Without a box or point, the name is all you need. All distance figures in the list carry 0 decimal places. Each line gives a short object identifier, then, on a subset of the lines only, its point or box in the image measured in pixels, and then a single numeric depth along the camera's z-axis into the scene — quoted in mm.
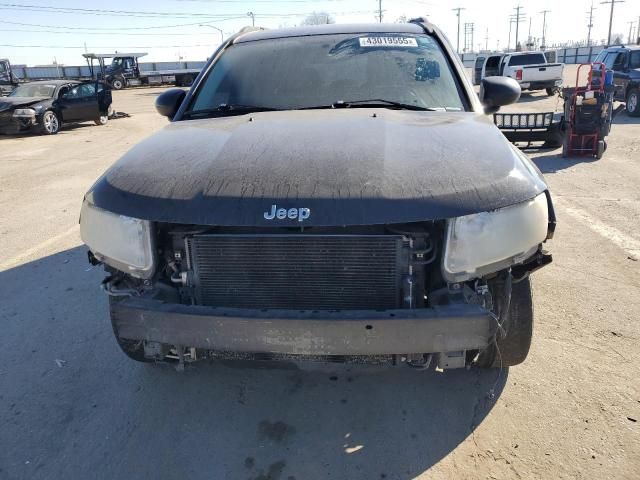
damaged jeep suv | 2031
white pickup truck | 21312
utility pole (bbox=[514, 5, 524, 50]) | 97625
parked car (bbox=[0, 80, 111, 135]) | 14555
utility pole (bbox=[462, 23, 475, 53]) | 107900
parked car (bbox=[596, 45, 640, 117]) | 14539
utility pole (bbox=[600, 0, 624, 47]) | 72375
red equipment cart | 8867
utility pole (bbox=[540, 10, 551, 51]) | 109312
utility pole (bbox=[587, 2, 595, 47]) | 104262
